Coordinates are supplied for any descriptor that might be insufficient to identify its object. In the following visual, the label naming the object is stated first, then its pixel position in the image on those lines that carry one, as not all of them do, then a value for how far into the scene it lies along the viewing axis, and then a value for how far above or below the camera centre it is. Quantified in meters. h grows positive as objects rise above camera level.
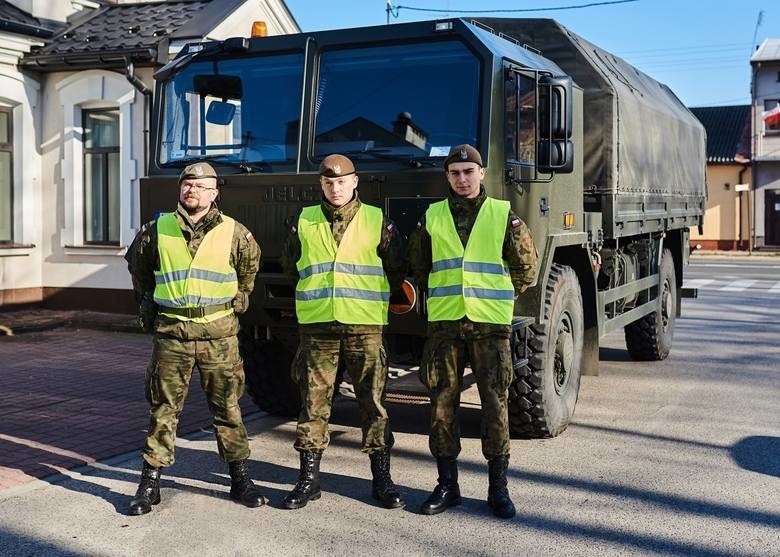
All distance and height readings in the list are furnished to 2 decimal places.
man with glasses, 5.17 -0.45
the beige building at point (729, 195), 38.91 +1.36
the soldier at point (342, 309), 5.26 -0.44
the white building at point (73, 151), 13.30 +1.06
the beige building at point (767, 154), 38.47 +2.95
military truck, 5.85 +0.52
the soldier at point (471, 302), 5.16 -0.39
